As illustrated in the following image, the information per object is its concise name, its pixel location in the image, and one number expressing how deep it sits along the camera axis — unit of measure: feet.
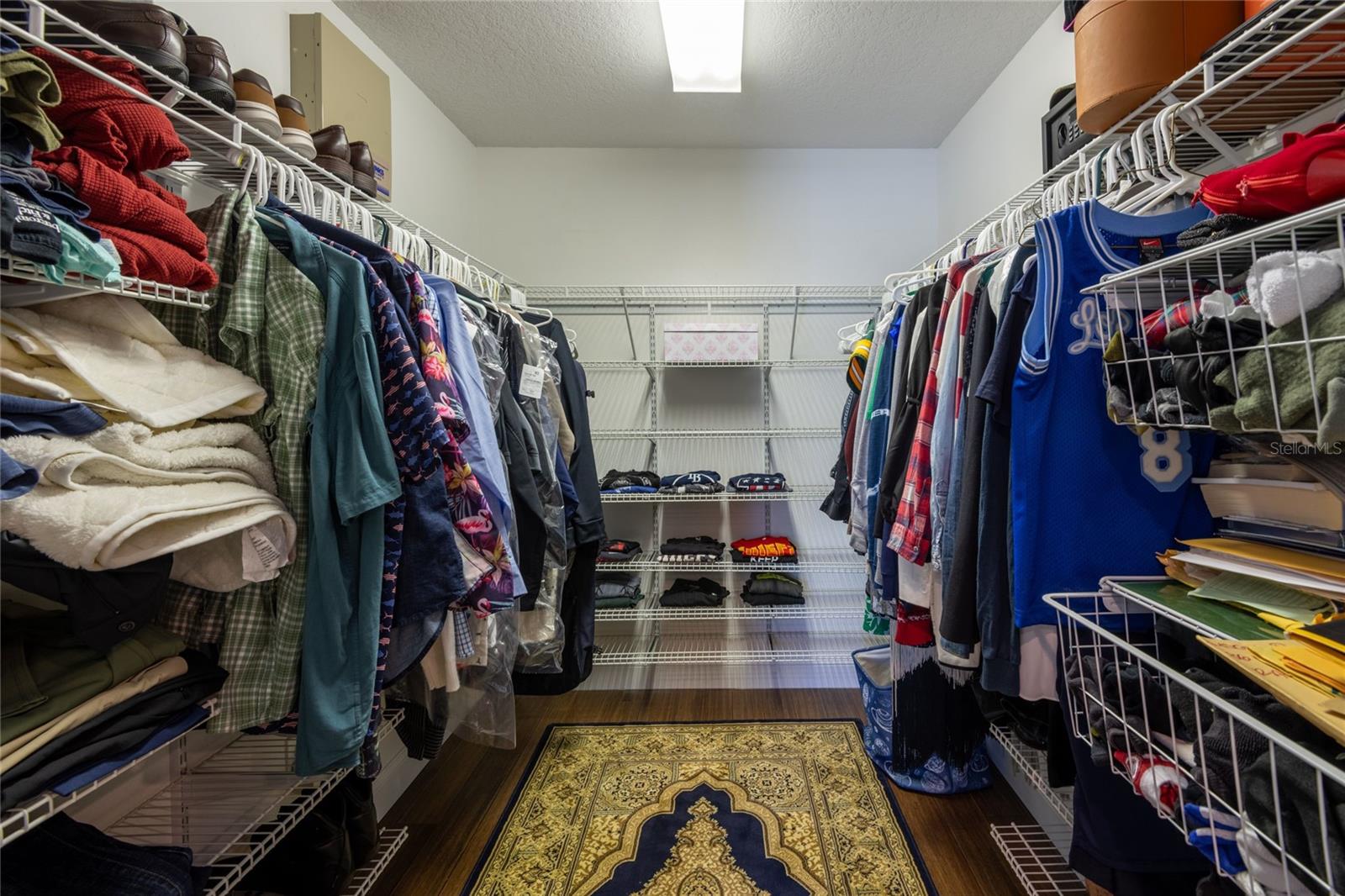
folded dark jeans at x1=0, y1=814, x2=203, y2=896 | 2.50
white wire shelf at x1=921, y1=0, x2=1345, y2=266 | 2.43
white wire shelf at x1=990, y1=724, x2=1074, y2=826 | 3.77
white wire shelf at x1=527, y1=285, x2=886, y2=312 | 8.77
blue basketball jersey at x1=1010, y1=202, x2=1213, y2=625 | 3.16
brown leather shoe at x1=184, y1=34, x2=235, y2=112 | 3.27
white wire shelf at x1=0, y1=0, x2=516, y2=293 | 2.28
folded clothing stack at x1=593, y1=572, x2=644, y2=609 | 8.06
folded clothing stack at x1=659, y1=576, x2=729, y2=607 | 8.07
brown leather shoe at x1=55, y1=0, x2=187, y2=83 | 2.90
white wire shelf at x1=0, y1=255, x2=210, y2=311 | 2.05
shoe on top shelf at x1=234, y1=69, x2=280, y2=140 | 3.75
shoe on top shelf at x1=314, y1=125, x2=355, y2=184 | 4.48
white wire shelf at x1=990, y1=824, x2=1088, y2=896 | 4.63
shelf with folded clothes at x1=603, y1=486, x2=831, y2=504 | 7.92
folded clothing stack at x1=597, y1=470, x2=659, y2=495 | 8.07
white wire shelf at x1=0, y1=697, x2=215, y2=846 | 1.95
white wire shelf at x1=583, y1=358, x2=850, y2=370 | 8.02
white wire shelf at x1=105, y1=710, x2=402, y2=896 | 3.26
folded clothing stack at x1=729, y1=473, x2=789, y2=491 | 8.14
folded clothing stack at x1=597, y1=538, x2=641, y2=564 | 8.02
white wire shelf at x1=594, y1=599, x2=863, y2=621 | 7.96
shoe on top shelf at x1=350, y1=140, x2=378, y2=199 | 4.83
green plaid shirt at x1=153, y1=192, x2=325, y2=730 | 2.87
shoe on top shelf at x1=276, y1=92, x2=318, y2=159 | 4.02
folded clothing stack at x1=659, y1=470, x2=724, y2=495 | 8.03
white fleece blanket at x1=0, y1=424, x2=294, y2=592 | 2.05
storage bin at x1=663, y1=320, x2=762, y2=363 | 7.98
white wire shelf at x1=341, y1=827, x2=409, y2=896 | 4.54
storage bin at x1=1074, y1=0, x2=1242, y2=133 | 3.03
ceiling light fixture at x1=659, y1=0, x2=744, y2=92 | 5.61
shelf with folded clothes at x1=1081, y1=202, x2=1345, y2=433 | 1.89
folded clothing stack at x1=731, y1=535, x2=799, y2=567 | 8.07
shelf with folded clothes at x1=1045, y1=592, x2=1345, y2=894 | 1.81
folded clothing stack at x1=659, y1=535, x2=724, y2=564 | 8.03
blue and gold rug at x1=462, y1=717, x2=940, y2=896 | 4.94
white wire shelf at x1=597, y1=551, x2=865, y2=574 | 7.92
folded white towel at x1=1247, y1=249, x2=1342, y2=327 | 1.89
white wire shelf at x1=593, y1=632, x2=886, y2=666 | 8.37
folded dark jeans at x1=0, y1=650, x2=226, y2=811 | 2.05
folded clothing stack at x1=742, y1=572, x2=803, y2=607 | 8.02
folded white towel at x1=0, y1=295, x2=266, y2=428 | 2.22
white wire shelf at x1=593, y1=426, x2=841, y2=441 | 8.39
